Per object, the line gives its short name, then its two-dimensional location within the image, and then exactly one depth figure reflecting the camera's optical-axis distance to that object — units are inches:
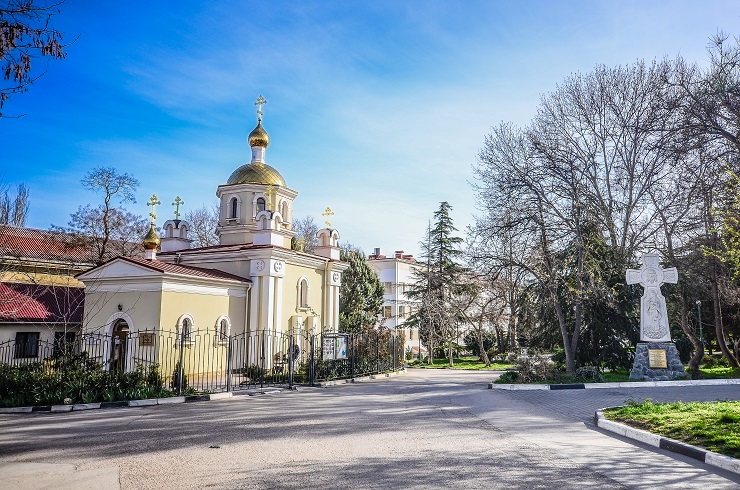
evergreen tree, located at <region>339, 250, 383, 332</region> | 1578.5
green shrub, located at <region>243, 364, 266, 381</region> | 799.3
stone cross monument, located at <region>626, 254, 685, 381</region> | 714.2
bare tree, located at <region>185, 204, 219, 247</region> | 1820.9
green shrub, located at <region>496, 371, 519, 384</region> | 733.9
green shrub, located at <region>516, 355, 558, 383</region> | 715.4
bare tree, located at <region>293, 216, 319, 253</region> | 1928.2
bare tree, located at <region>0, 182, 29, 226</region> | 1616.6
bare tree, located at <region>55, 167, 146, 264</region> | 1273.4
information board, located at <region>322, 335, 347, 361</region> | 842.8
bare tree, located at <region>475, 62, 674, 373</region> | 831.7
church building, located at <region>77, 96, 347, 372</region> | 868.6
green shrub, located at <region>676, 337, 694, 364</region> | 1159.4
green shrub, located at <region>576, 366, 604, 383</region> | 721.3
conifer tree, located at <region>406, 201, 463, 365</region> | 1485.0
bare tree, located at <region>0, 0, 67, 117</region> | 240.1
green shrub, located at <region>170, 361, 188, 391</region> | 607.5
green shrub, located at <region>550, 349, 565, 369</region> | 974.3
